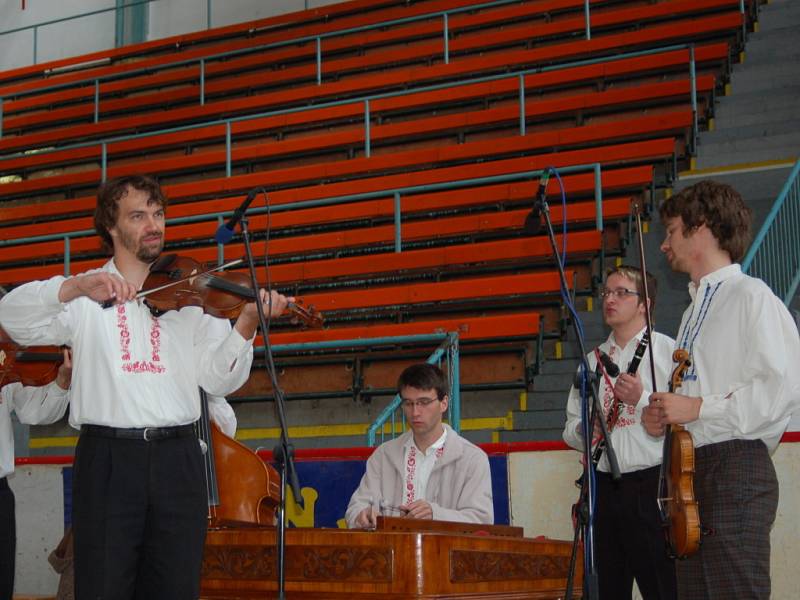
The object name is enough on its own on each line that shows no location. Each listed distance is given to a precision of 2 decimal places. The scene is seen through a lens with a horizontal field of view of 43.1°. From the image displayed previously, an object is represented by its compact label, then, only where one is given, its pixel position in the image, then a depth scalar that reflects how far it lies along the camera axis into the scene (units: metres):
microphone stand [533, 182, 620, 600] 2.95
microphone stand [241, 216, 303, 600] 2.79
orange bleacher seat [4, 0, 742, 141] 9.50
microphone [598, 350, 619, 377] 2.98
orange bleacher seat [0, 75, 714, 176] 8.89
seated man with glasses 4.33
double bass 3.69
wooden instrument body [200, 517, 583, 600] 3.04
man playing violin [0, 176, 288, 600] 2.87
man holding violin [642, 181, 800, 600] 2.71
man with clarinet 3.68
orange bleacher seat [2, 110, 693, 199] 8.50
